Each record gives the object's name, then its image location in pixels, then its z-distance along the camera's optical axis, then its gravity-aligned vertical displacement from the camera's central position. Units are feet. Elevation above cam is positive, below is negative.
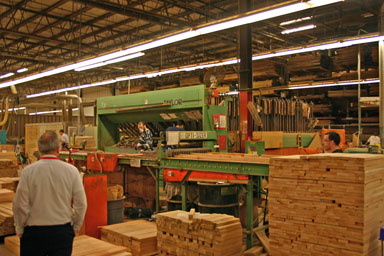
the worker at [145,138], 26.99 -0.53
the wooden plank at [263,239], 16.32 -5.18
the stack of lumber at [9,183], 22.07 -3.20
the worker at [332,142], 17.13 -0.60
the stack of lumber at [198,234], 13.69 -4.16
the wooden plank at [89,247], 14.08 -4.78
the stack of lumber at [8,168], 27.12 -2.76
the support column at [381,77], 29.45 +4.42
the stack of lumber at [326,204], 11.67 -2.60
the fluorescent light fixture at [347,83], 38.18 +5.41
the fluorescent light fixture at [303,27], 34.99 +10.16
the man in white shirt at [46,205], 9.56 -1.99
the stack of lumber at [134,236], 16.08 -4.91
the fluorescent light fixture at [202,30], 18.87 +6.58
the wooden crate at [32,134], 55.96 -0.38
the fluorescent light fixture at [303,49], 27.12 +7.03
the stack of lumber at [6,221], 17.97 -4.48
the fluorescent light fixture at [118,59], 30.99 +6.56
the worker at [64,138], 38.63 -0.67
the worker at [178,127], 23.06 +0.28
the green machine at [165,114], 22.99 +1.29
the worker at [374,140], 27.58 -0.84
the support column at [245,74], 31.39 +5.09
